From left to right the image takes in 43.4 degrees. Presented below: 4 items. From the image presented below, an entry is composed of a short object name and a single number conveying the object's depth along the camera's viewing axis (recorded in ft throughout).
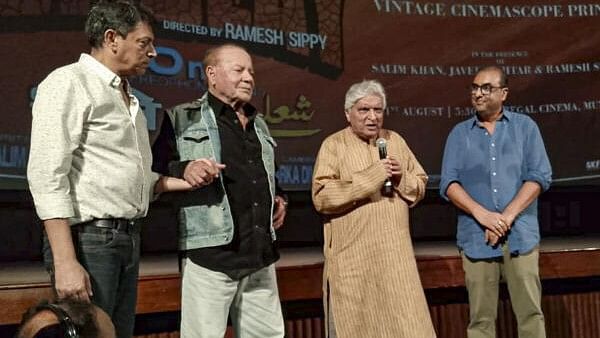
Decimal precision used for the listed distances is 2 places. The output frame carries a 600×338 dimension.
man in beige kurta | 8.54
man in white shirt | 5.45
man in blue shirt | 9.34
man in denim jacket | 7.06
